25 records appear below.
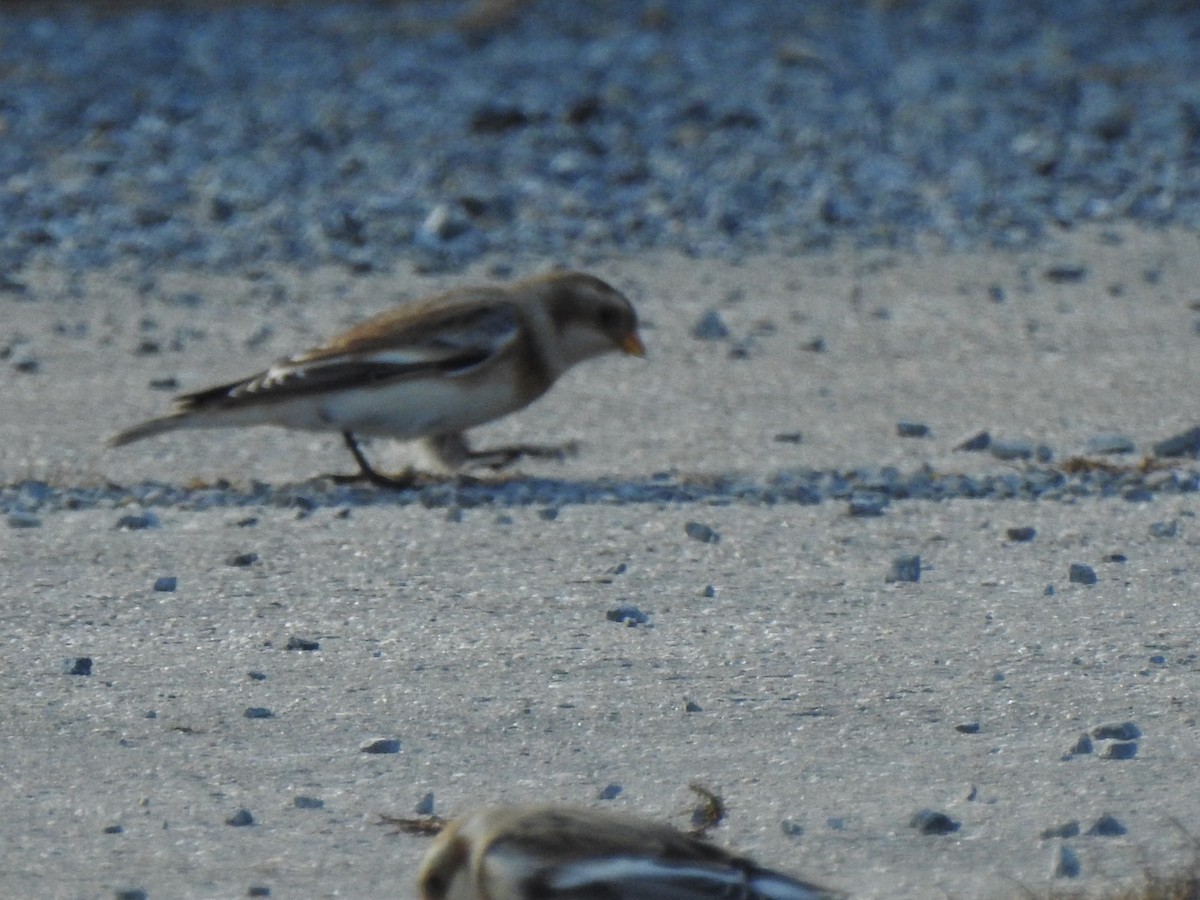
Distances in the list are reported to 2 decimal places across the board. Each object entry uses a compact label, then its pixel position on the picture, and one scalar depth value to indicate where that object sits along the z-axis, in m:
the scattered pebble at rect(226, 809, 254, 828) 7.81
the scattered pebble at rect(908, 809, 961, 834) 7.70
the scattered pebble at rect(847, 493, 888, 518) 12.48
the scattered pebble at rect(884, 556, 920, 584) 11.12
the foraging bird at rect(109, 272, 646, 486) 13.23
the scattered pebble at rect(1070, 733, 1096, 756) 8.52
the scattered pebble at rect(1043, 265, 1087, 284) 20.23
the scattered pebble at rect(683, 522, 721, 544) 11.95
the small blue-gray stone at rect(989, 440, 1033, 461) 14.03
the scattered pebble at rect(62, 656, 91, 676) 9.63
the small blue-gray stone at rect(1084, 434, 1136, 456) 14.13
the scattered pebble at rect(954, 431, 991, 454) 14.25
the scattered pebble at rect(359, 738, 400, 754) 8.62
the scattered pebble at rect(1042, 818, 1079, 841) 7.65
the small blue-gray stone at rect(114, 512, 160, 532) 12.31
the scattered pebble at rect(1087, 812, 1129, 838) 7.66
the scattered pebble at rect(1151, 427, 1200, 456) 13.87
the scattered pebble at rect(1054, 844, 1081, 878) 7.30
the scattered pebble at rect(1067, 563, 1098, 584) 11.04
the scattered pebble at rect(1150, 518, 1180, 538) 11.86
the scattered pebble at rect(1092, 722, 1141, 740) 8.67
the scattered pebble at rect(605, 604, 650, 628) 10.43
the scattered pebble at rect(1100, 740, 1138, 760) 8.48
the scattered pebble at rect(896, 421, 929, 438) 14.78
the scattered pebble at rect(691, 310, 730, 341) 17.97
